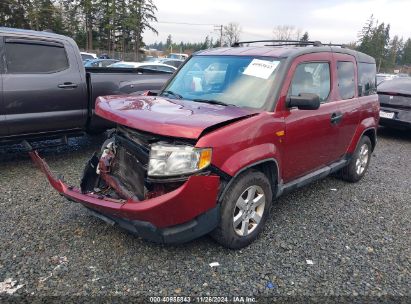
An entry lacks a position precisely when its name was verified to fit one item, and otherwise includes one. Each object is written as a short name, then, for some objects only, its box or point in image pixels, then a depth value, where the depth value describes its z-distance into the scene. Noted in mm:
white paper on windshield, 3621
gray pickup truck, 4703
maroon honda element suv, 2752
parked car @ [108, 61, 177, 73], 16969
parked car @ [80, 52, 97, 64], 21666
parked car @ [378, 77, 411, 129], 8570
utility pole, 70188
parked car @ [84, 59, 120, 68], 18484
